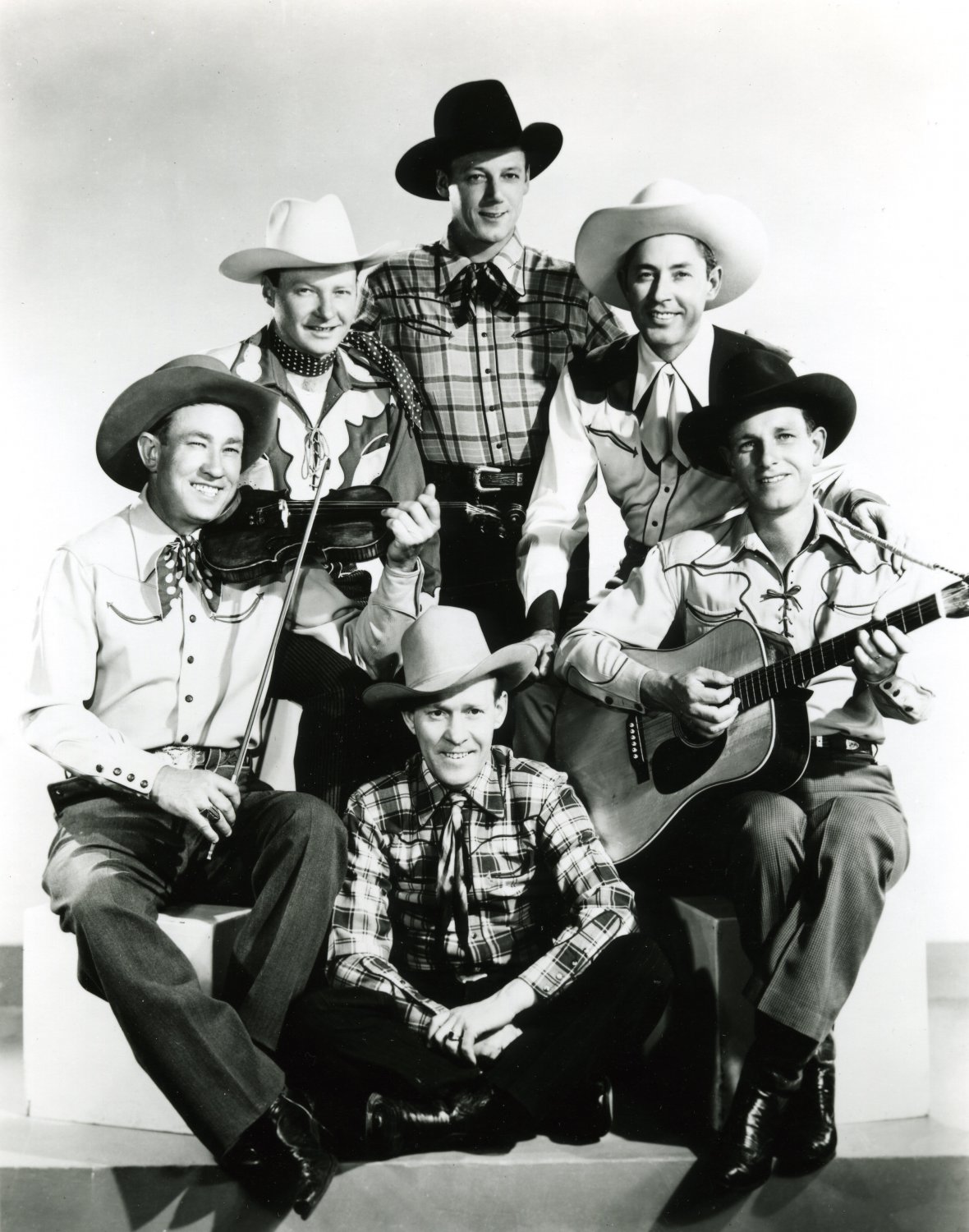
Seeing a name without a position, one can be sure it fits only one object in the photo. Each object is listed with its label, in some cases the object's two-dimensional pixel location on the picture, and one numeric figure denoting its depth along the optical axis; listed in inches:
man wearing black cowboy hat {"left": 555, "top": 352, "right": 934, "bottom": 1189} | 94.3
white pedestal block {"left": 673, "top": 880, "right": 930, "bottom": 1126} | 98.3
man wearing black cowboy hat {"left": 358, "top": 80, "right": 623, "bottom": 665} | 111.8
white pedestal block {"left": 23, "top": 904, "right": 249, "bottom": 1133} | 100.8
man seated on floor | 92.5
